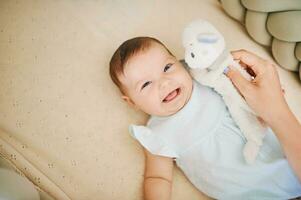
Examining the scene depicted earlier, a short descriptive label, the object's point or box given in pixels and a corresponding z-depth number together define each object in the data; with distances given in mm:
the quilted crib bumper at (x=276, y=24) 1021
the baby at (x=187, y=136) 958
